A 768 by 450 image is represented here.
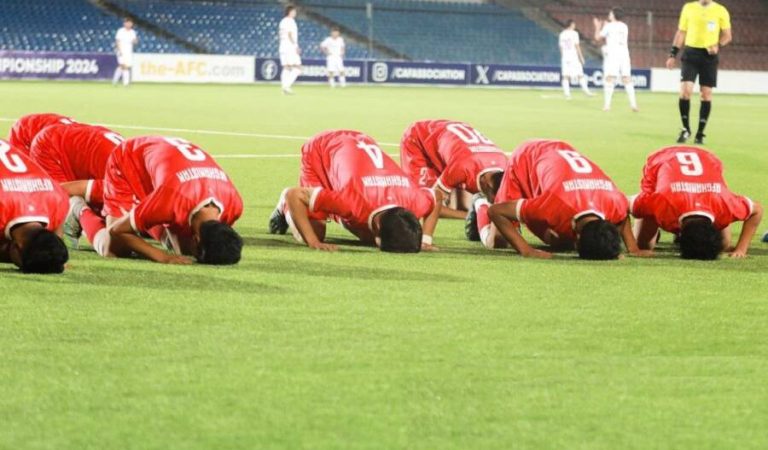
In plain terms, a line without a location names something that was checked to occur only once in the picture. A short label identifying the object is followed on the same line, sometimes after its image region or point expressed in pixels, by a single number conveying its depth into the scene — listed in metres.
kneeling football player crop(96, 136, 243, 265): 7.99
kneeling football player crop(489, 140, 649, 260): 8.58
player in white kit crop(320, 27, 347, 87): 44.06
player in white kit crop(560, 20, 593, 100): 39.72
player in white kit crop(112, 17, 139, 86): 39.84
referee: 20.92
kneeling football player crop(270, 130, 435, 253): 8.78
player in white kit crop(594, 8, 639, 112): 33.09
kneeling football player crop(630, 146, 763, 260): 8.84
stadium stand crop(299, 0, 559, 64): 51.22
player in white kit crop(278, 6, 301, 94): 38.72
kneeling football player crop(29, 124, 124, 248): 9.62
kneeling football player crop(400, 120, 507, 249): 10.45
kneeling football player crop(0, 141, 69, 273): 7.50
